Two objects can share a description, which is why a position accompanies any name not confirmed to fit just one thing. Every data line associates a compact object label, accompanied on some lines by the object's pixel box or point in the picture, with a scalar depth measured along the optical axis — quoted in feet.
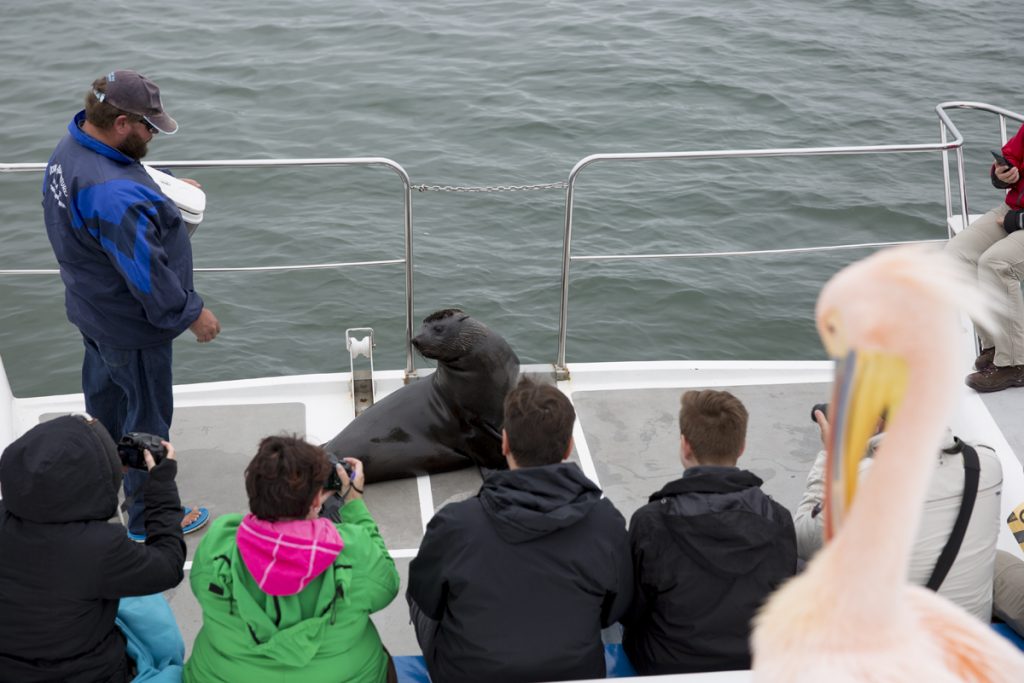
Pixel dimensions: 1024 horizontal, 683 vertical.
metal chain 16.05
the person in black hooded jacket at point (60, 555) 8.63
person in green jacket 8.51
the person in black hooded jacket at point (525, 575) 8.87
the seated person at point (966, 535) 9.70
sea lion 14.88
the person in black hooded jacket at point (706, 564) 9.27
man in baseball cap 11.57
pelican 4.67
